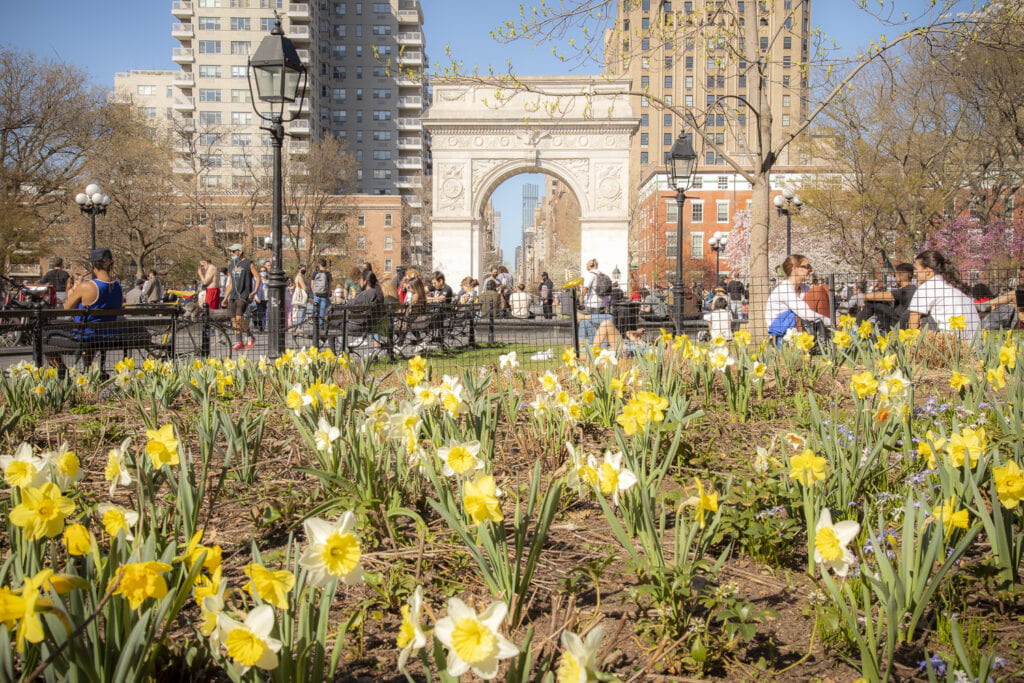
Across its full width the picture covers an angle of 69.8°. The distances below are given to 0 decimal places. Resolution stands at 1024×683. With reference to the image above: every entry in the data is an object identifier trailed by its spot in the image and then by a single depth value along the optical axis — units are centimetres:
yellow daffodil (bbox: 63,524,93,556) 147
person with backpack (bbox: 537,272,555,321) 2038
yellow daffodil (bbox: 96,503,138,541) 162
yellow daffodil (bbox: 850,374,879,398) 282
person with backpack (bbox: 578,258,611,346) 905
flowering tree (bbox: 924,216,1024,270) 1988
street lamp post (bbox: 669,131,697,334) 1412
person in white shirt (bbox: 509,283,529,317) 1808
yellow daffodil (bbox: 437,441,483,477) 201
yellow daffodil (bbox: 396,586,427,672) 127
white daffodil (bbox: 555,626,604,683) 120
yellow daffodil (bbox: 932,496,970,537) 176
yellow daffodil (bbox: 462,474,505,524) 164
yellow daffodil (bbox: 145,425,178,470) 214
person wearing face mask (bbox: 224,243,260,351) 1482
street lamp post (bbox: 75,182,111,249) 1946
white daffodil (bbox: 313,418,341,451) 256
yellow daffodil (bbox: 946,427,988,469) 213
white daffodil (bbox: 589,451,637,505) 199
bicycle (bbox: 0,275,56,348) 1523
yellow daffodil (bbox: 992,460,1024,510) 183
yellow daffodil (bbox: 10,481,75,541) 155
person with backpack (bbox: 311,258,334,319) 1712
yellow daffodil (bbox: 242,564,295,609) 126
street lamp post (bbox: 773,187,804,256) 2141
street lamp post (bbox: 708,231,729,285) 3157
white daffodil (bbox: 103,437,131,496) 214
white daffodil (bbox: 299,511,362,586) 134
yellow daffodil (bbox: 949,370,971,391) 326
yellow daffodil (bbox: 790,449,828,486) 206
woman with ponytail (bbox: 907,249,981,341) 728
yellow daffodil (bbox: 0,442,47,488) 187
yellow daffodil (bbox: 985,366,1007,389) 315
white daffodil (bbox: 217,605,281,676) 122
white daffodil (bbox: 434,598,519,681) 120
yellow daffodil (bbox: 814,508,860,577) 155
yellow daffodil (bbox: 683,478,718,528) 182
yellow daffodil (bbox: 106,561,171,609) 125
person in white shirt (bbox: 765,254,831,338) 770
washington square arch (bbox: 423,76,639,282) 3044
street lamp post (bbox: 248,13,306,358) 770
